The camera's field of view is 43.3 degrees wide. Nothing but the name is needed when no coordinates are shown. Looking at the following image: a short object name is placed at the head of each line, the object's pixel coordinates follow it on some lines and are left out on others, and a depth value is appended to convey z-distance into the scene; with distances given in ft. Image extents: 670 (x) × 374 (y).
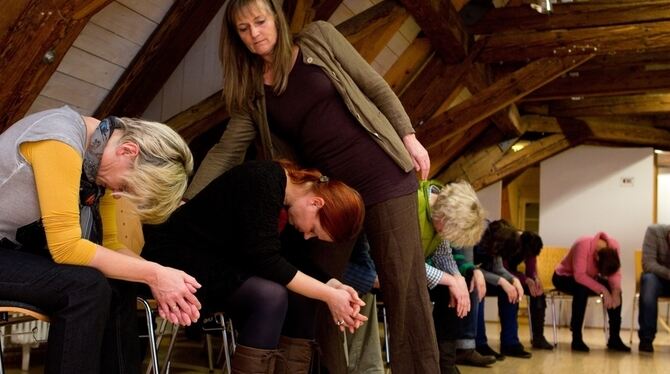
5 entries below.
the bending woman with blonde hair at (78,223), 4.91
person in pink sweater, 20.01
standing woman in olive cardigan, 7.22
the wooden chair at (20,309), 4.85
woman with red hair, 6.11
